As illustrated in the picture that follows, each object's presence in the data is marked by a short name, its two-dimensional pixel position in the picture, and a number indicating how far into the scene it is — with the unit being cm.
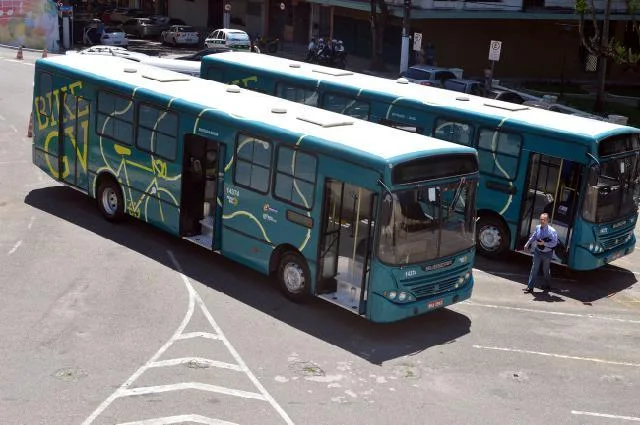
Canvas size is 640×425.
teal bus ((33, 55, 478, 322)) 1571
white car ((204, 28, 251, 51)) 5428
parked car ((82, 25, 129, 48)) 5566
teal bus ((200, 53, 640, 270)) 1906
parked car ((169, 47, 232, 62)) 4597
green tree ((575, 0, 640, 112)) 3844
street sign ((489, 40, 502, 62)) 3803
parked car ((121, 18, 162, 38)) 6475
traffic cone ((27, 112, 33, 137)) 2990
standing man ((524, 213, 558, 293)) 1861
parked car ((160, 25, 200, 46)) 5978
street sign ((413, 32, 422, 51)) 4388
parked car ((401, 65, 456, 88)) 4088
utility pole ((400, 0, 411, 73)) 4819
